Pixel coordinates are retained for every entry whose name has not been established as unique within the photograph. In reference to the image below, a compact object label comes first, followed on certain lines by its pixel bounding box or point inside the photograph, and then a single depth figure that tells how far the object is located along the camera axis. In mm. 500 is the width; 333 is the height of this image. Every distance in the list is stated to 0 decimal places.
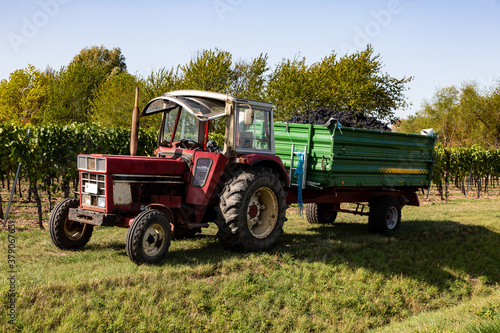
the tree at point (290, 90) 25203
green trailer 8289
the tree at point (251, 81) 28172
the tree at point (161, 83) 28594
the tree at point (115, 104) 33906
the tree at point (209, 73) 26344
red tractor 6184
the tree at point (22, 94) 39094
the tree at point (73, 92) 40312
